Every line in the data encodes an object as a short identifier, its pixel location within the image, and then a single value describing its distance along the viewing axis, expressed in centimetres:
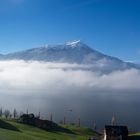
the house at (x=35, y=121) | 8412
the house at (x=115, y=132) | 6776
